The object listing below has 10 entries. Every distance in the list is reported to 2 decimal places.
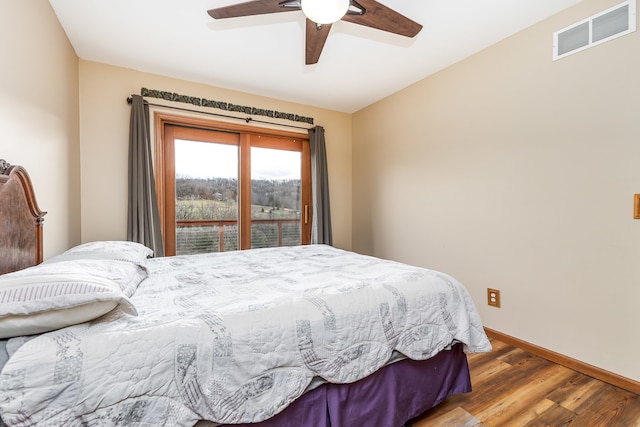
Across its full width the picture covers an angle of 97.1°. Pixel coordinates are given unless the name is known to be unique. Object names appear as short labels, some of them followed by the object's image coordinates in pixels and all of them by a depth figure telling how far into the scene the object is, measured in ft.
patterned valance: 9.96
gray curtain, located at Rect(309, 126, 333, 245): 12.92
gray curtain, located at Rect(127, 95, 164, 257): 9.44
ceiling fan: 4.99
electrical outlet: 8.39
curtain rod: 9.93
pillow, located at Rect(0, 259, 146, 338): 2.84
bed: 2.82
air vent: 5.97
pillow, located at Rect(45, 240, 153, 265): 5.55
